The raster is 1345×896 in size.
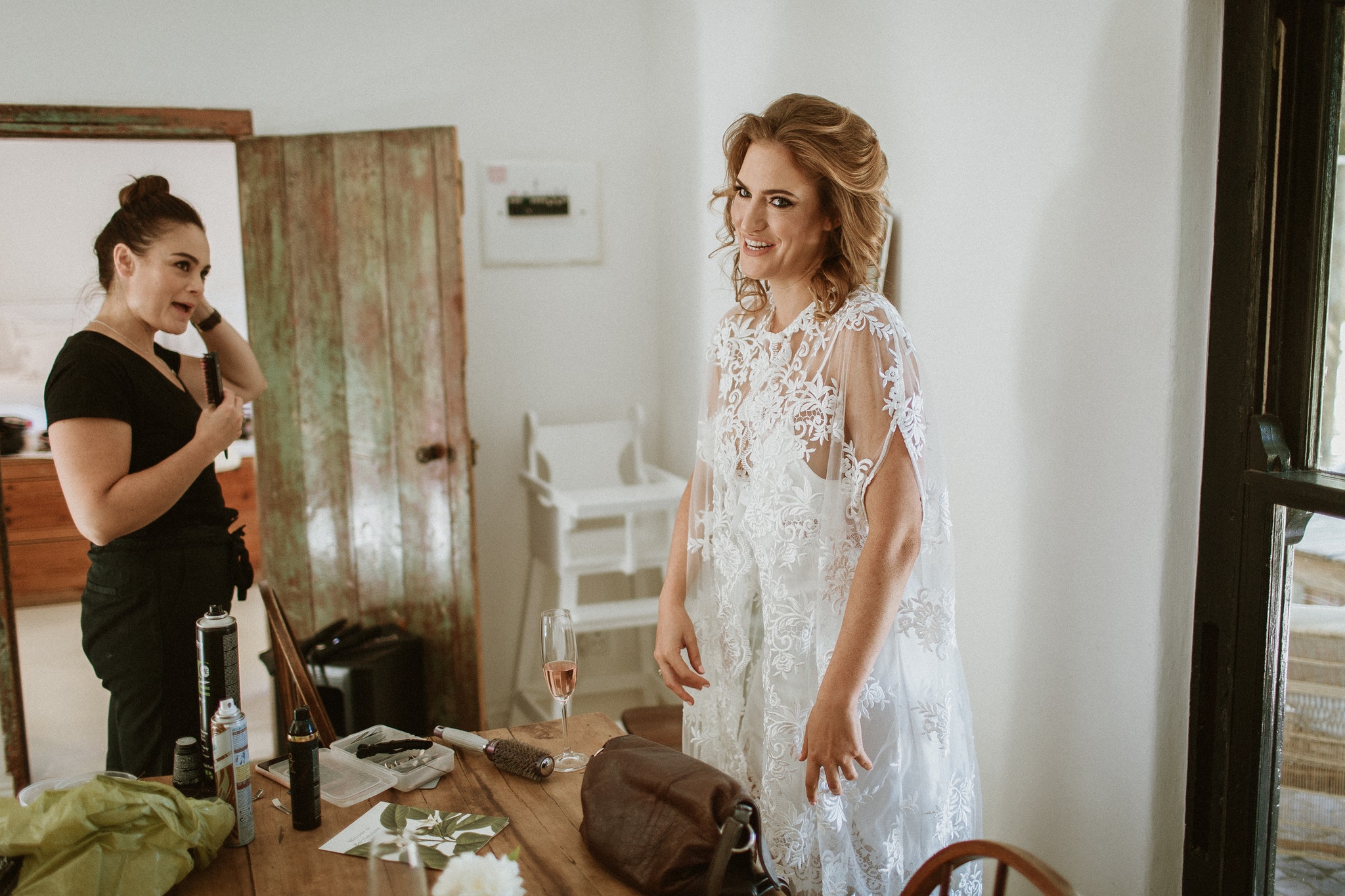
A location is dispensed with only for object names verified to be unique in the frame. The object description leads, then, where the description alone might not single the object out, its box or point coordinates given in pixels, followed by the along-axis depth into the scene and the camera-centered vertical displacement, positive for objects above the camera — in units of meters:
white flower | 0.88 -0.49
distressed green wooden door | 3.09 -0.14
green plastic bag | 1.02 -0.54
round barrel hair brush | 1.35 -0.59
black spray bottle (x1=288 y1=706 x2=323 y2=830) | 1.21 -0.54
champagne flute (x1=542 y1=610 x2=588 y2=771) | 1.38 -0.45
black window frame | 1.29 -0.09
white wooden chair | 3.13 -0.64
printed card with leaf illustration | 1.17 -0.61
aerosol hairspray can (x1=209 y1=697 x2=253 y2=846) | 1.19 -0.52
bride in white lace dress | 1.38 -0.31
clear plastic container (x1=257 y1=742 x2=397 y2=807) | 1.30 -0.60
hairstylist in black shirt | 1.71 -0.23
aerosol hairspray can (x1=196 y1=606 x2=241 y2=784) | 1.29 -0.43
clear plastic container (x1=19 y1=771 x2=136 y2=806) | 1.41 -0.66
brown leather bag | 1.04 -0.54
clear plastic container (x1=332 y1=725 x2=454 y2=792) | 1.34 -0.60
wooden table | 1.11 -0.62
